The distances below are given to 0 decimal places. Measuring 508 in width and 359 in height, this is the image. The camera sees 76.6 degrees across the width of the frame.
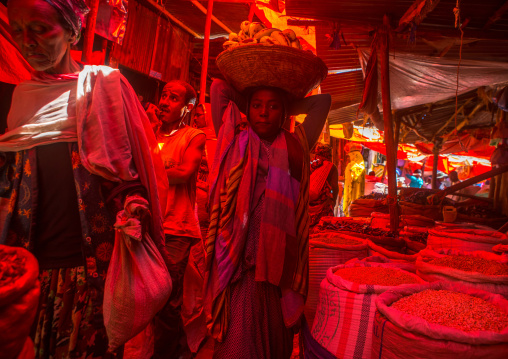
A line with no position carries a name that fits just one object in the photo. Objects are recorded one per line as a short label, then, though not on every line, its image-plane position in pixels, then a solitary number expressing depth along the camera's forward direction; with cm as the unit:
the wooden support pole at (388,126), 436
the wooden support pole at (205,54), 469
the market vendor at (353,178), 1088
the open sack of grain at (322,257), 285
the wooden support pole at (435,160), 1229
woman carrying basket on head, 203
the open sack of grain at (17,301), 67
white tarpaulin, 552
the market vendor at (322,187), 509
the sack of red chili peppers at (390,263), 227
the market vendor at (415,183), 1617
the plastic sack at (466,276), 171
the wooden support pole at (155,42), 633
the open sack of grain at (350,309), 167
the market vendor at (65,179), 139
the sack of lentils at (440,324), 116
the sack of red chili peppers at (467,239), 289
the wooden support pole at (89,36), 273
